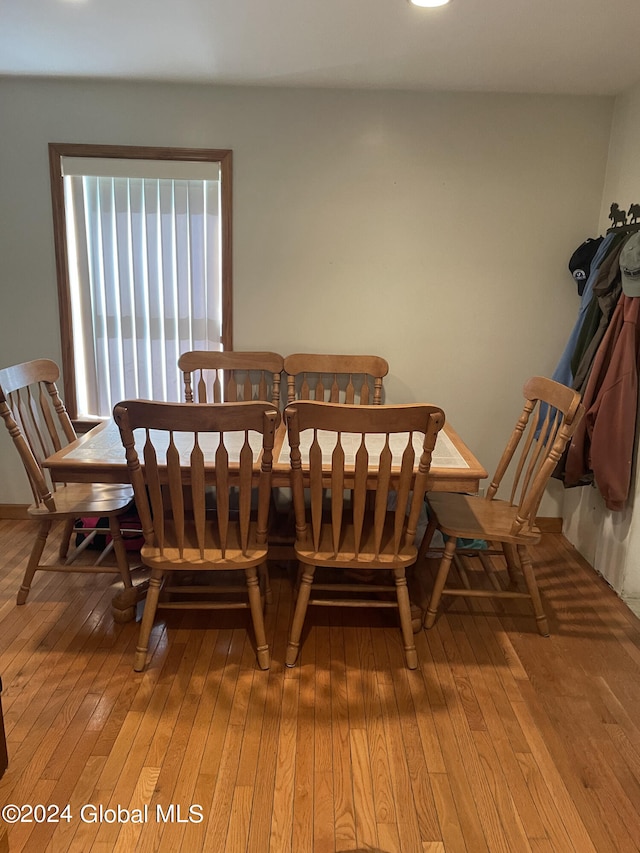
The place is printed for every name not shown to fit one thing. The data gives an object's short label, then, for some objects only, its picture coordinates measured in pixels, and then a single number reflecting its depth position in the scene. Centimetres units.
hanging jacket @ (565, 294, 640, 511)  251
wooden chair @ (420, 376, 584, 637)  215
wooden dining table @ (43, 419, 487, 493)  210
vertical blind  299
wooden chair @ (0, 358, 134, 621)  232
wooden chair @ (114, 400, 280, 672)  181
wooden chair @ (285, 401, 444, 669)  184
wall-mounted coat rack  260
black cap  287
